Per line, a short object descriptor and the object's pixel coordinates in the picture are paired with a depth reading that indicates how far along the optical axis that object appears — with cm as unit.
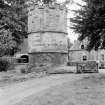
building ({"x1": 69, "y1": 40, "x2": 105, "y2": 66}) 4400
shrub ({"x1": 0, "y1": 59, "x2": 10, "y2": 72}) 2525
